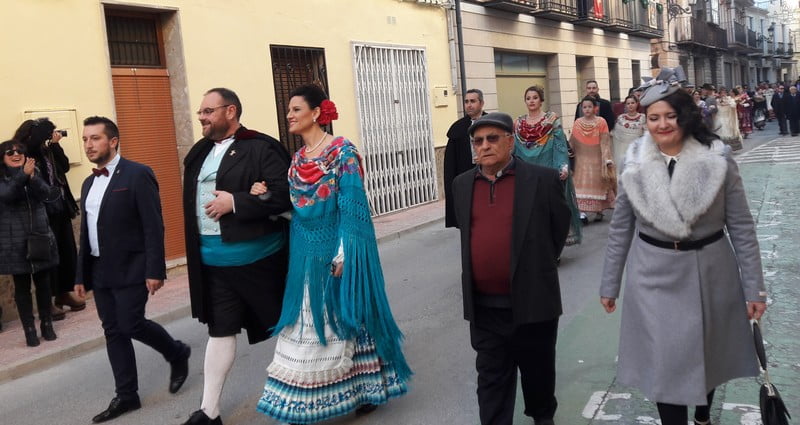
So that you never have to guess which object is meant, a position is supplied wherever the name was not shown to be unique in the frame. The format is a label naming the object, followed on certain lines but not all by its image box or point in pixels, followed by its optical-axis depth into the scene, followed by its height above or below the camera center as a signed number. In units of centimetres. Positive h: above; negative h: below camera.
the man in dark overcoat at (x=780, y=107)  2501 -5
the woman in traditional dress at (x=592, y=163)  962 -50
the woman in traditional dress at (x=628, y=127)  1040 -10
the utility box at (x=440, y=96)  1444 +75
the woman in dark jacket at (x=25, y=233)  611 -47
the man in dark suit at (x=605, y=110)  1155 +17
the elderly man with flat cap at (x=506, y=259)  338 -57
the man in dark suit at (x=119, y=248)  439 -47
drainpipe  1509 +153
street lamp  2922 +402
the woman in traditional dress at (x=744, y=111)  2585 -8
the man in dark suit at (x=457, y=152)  747 -17
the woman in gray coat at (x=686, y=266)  306 -61
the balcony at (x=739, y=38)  4288 +404
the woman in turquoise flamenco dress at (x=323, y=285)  385 -70
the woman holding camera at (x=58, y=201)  698 -26
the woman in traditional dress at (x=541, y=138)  746 -10
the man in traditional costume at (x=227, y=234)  397 -41
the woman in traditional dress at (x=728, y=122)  2008 -29
